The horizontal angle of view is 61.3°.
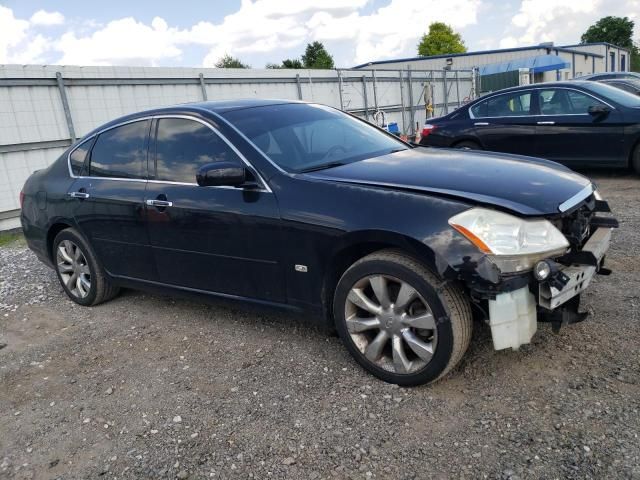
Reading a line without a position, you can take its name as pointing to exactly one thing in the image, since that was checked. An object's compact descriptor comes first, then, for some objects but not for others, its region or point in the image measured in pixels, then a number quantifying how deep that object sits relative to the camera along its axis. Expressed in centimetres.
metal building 3397
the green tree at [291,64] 6500
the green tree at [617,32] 8306
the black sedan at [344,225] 271
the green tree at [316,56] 7175
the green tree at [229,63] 7062
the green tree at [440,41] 7562
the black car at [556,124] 782
